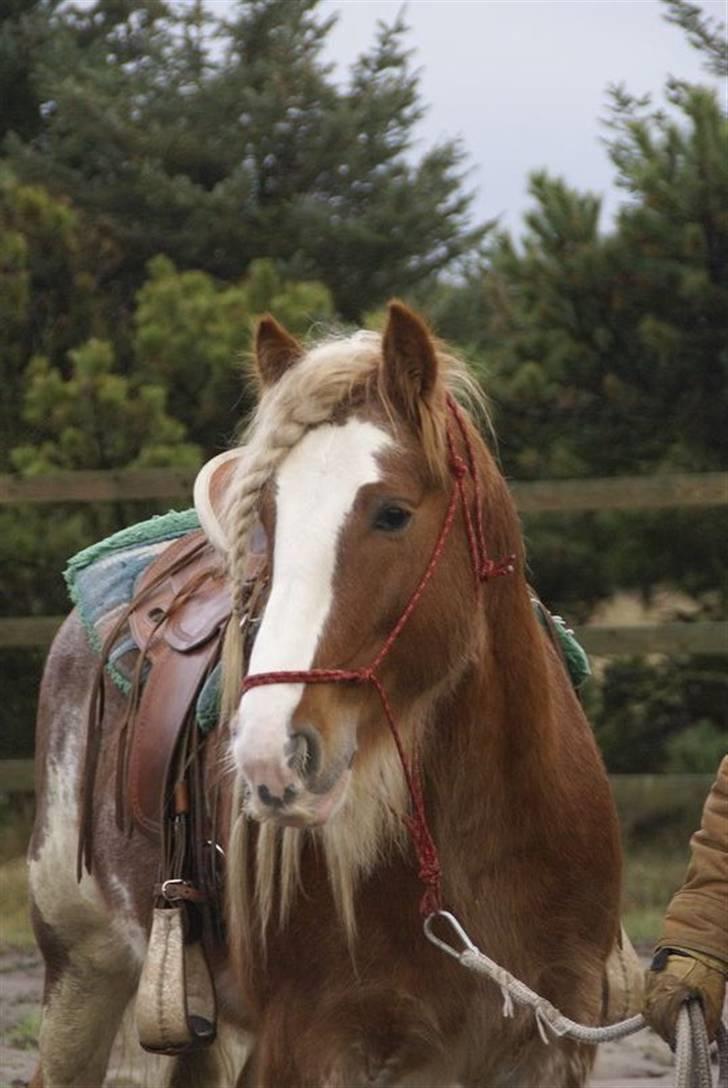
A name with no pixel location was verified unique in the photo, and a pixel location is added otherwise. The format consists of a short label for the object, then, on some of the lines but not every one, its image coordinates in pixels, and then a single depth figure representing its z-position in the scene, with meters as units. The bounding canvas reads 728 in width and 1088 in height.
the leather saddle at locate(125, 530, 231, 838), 7.06
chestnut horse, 5.42
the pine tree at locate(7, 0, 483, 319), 18.97
